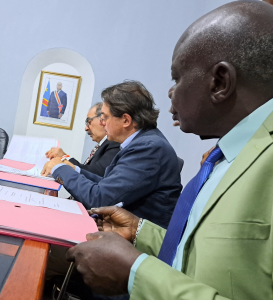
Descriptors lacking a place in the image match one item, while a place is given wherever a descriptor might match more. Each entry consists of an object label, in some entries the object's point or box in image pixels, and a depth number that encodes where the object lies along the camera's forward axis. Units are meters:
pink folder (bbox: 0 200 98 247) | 0.78
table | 0.53
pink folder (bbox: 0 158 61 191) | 1.70
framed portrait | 4.87
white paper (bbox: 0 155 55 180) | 1.99
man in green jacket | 0.61
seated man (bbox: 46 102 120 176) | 2.63
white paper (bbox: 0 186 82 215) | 1.11
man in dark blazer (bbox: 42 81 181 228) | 1.60
